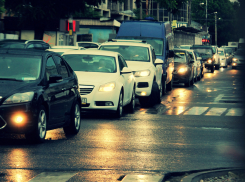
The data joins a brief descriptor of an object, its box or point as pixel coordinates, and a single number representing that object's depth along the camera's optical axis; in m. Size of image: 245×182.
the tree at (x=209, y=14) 125.25
